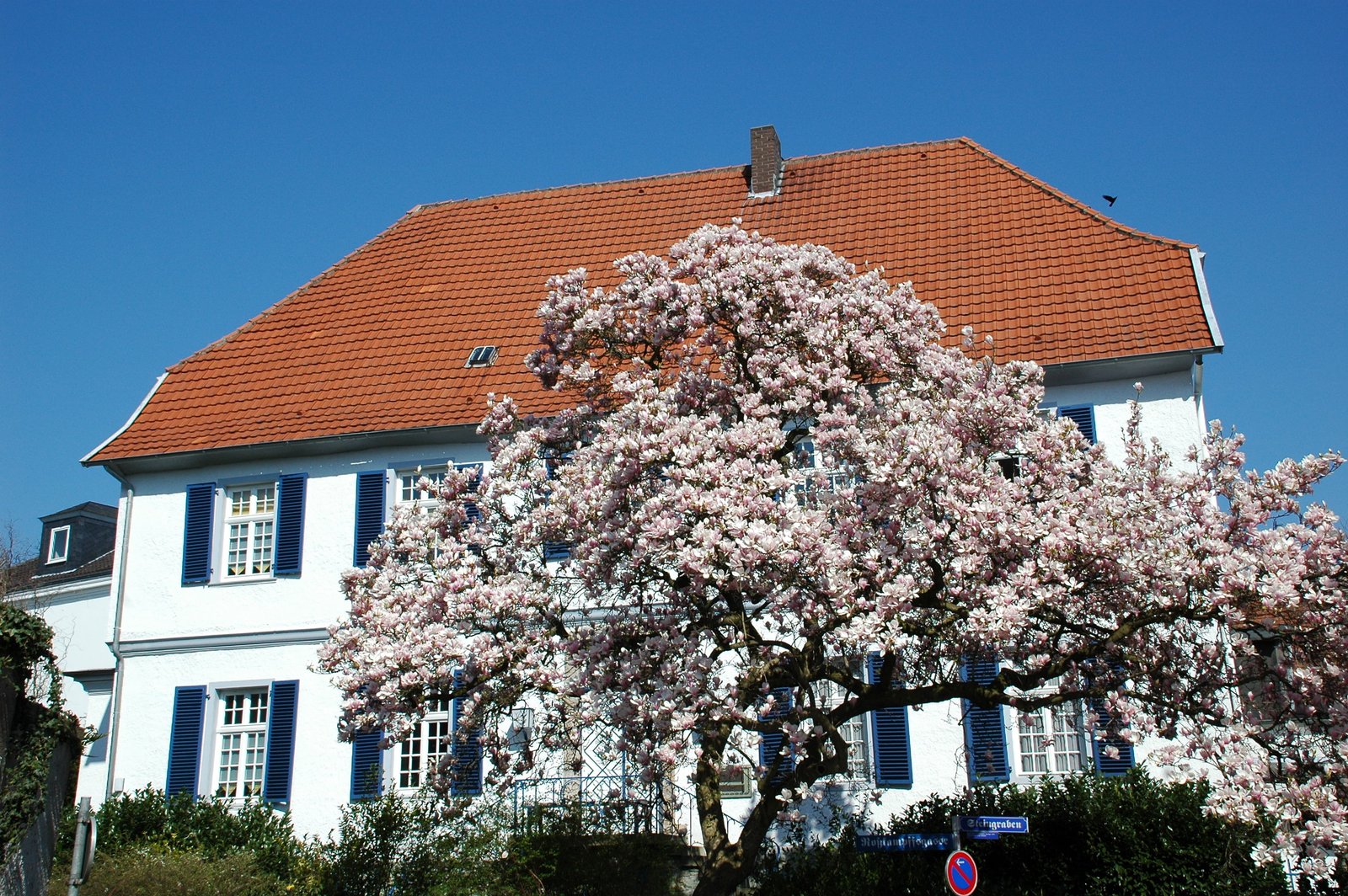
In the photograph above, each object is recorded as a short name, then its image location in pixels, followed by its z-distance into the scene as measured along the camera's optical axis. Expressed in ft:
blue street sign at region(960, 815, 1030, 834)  34.68
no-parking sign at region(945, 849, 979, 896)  35.09
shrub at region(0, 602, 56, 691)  36.99
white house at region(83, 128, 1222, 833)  56.59
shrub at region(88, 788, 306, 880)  56.24
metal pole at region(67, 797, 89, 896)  30.55
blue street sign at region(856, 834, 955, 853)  36.91
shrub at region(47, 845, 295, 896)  47.88
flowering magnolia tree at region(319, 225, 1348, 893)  33.14
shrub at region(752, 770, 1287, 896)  44.24
